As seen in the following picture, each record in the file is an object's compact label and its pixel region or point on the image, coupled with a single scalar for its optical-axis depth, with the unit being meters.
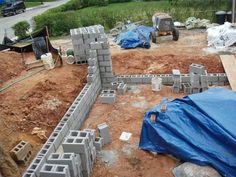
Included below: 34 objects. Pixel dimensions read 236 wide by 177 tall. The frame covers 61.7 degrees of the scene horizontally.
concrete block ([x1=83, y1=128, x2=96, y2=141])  3.81
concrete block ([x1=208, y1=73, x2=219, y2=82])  5.58
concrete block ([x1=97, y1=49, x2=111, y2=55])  5.38
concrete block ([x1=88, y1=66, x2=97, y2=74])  5.19
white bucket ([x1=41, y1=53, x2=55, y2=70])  5.76
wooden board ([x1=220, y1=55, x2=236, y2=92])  5.34
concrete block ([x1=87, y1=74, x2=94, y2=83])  5.18
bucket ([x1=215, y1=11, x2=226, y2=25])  8.94
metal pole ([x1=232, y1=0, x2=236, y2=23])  8.58
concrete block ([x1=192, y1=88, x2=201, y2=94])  5.18
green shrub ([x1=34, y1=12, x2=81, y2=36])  10.31
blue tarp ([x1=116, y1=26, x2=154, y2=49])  7.85
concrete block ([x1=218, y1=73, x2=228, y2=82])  5.59
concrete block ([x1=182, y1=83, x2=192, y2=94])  5.22
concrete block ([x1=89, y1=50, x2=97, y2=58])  5.28
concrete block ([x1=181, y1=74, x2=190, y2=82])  5.50
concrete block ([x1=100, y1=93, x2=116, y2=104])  5.20
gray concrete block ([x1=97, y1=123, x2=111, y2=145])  4.06
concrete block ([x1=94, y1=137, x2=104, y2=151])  3.99
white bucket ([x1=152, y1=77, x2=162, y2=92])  5.41
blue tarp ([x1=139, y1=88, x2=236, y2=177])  3.31
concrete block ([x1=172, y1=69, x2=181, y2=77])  5.35
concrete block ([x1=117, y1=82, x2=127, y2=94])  5.47
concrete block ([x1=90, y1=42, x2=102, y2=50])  5.36
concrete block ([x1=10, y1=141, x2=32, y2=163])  3.47
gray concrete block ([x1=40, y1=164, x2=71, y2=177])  2.99
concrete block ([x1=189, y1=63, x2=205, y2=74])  5.34
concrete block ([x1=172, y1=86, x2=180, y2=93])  5.34
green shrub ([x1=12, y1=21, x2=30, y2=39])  10.43
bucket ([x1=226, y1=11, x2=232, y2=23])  8.94
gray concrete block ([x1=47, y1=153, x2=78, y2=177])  3.16
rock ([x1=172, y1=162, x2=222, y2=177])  3.24
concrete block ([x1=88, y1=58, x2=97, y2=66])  5.21
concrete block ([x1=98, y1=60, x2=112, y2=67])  5.54
